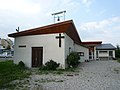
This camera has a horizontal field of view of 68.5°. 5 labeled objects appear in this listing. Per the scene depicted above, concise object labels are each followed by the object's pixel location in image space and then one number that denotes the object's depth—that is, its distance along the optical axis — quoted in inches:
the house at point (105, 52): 785.9
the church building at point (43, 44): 332.3
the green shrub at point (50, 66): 317.7
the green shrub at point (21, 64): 343.1
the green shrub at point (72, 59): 348.8
